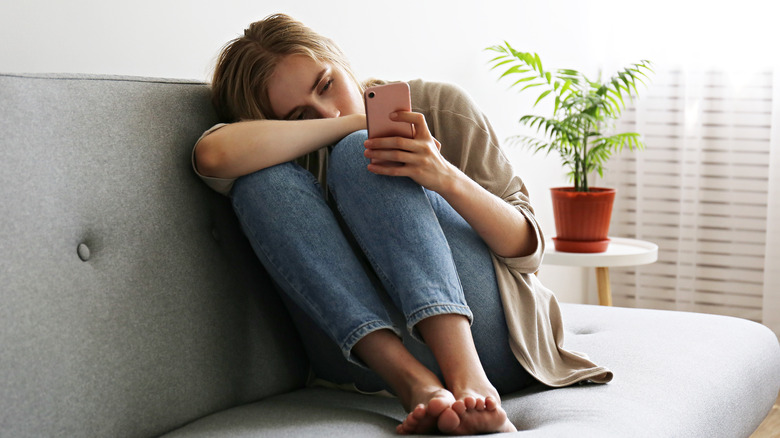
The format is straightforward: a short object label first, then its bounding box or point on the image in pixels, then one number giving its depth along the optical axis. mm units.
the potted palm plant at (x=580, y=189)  2355
